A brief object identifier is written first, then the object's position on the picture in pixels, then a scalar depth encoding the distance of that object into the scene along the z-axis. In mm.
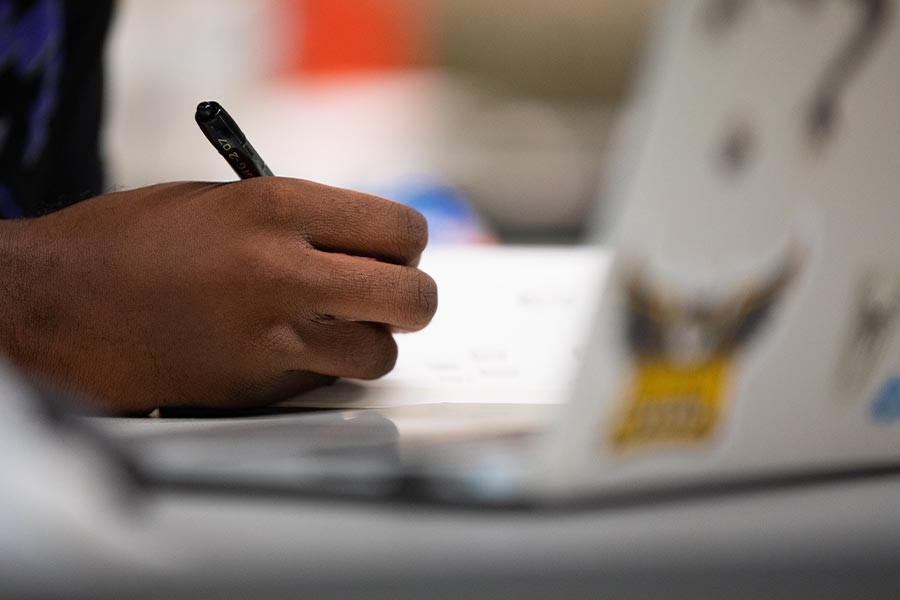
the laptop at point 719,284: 813
